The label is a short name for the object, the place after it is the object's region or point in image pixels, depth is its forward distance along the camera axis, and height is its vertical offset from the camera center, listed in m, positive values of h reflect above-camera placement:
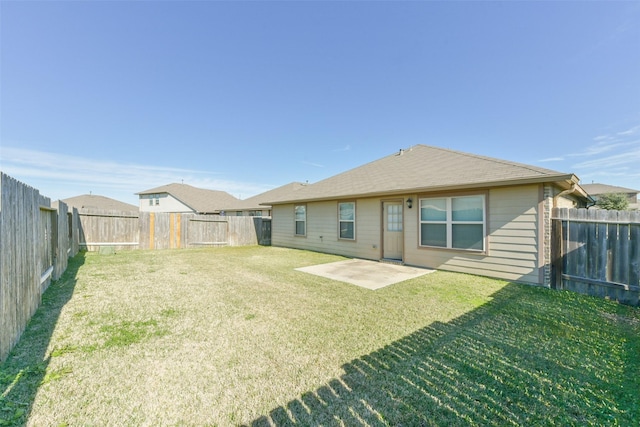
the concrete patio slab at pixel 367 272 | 6.19 -1.83
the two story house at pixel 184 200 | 28.88 +1.48
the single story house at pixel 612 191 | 27.55 +1.92
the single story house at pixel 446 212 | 5.98 -0.10
